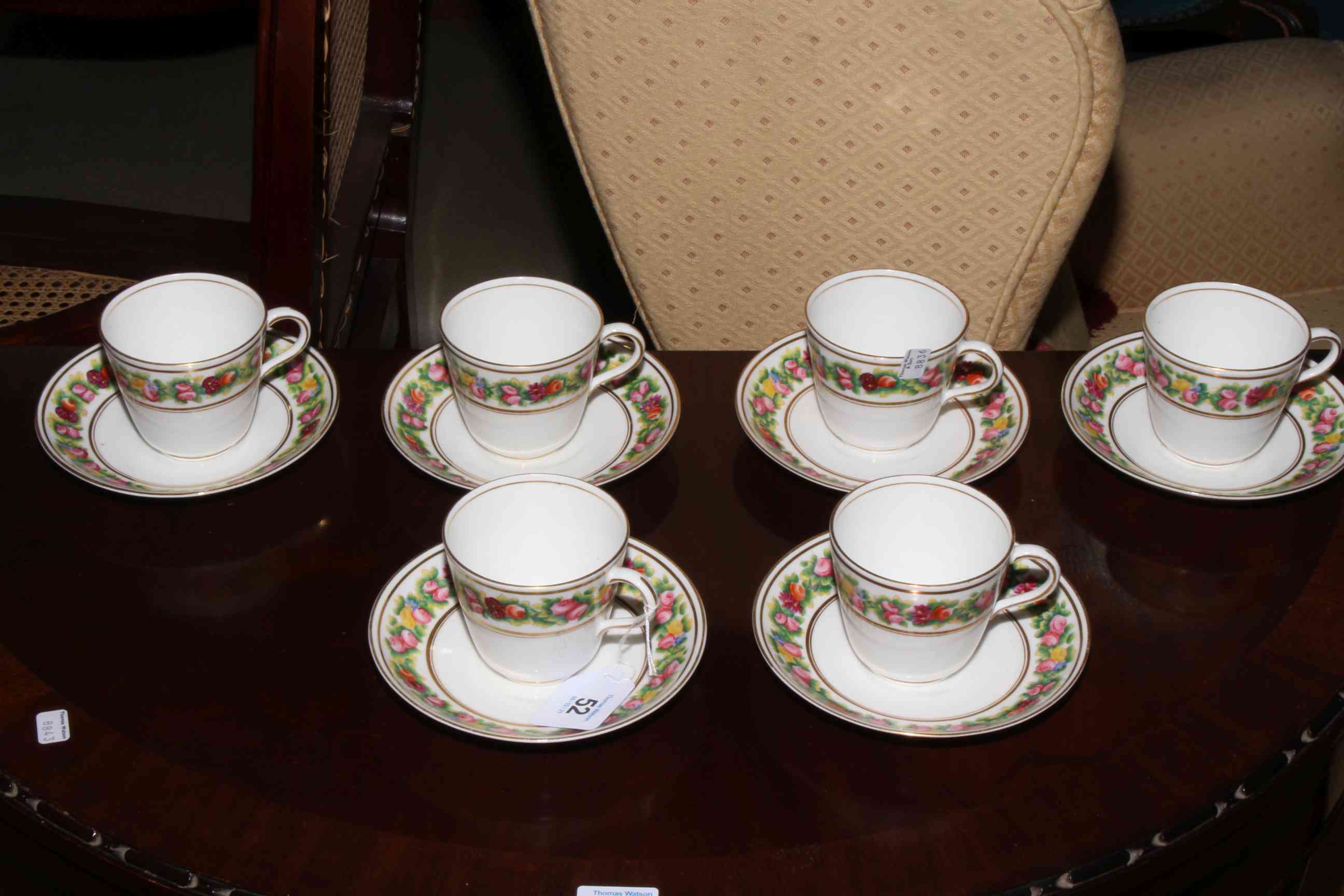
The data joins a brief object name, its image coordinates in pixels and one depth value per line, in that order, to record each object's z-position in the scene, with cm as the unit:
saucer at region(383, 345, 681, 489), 79
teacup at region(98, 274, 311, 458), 74
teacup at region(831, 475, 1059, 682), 62
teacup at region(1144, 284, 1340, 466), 75
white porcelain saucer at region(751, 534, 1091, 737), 63
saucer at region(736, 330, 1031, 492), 80
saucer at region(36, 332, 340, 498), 77
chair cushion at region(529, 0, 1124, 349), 97
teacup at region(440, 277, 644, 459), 75
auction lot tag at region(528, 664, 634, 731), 62
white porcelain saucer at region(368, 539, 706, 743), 62
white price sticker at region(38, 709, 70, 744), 63
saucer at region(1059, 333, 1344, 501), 78
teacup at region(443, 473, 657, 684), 61
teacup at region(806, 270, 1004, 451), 76
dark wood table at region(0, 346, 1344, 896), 58
